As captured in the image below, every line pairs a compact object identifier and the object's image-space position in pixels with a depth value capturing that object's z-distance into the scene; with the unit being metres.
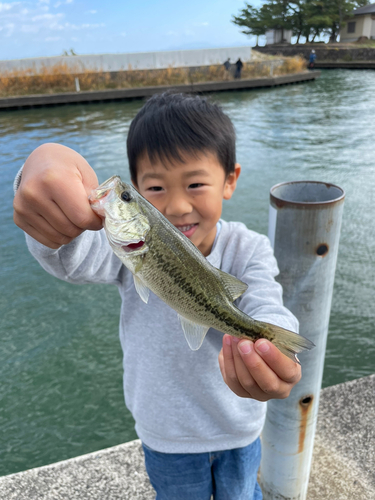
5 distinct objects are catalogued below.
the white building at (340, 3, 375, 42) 49.78
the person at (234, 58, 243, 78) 26.65
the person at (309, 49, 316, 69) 38.91
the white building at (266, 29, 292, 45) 53.03
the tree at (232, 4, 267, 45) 53.19
